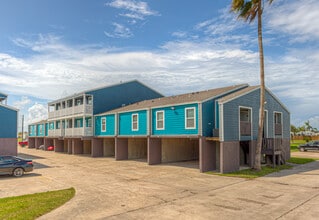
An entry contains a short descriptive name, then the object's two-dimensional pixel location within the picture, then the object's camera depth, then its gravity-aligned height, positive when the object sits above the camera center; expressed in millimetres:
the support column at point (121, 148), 29281 -2648
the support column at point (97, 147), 33375 -2847
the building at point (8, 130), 25047 -513
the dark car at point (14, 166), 17678 -2724
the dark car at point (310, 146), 41266 -3397
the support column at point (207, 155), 19906 -2292
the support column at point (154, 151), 24656 -2474
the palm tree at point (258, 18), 19875 +7901
